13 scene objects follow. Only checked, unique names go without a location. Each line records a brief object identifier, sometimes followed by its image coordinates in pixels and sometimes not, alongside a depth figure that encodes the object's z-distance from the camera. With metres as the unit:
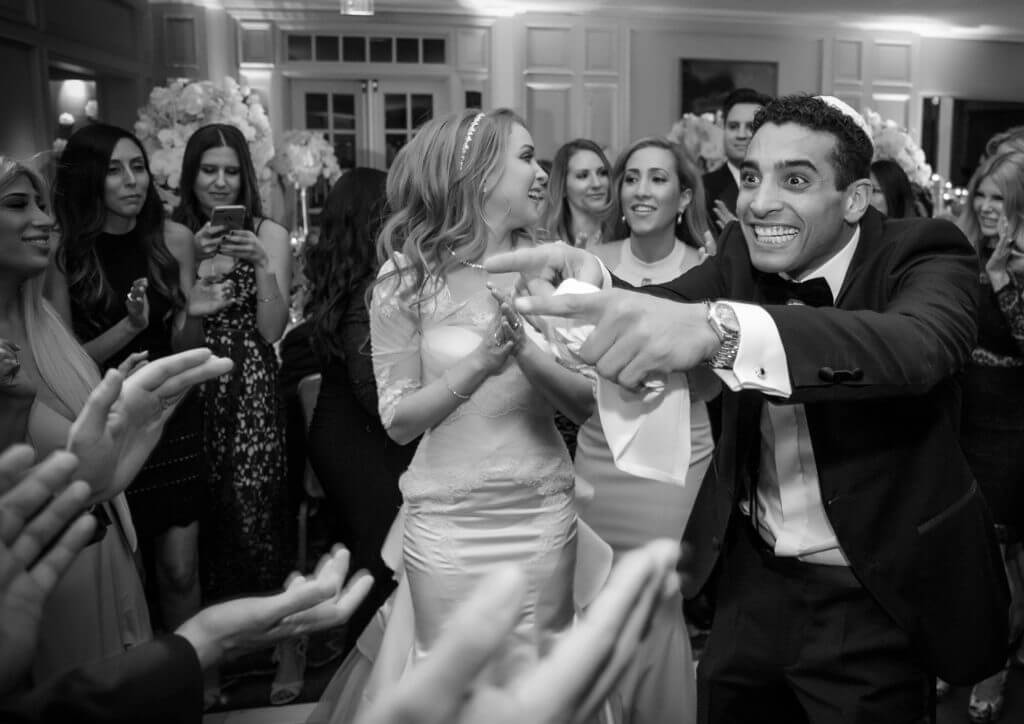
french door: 9.13
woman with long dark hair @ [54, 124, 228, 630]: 2.76
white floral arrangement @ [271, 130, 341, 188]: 5.02
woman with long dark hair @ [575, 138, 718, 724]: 2.54
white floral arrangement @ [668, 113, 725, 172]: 5.43
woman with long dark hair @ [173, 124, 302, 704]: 2.95
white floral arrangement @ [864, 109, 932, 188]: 5.29
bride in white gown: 2.02
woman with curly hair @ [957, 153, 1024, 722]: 2.93
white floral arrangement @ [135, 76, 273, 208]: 4.29
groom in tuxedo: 1.53
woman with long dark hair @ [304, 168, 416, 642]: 2.76
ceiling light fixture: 4.99
